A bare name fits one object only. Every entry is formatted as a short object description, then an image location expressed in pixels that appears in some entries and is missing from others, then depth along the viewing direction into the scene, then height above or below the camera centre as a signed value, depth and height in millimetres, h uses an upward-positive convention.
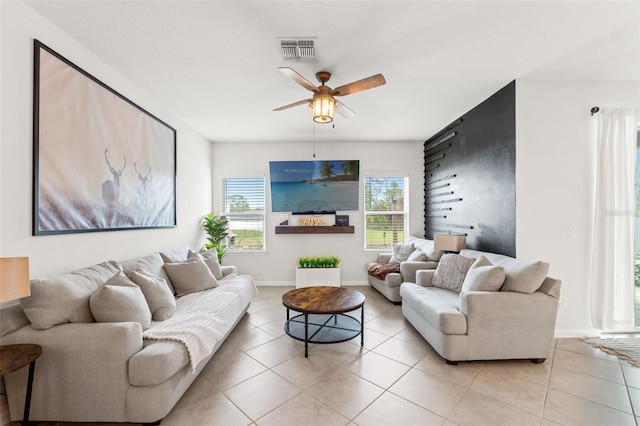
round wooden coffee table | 2775 -1098
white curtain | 2992 -108
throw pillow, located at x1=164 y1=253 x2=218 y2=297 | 3123 -734
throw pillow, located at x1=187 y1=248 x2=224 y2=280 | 3670 -667
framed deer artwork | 2023 +501
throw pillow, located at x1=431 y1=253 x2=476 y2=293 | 3309 -707
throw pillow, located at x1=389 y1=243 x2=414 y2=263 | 4918 -704
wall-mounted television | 5379 +546
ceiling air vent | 2262 +1360
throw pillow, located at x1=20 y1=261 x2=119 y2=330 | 1758 -584
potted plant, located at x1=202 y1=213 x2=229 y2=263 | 4824 -328
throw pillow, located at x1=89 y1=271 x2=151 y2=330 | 1921 -655
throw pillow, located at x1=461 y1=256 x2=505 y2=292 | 2570 -612
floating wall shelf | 5305 -316
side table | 1456 -798
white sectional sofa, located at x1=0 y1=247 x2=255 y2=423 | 1729 -942
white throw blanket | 2027 -904
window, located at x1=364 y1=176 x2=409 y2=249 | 5531 +73
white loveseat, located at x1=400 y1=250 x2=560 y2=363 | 2480 -952
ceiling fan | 2314 +1080
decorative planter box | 4961 -1127
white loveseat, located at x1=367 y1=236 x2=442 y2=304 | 4156 -836
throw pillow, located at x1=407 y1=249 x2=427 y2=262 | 4328 -682
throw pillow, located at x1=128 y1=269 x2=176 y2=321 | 2377 -720
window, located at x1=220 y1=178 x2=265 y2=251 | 5527 +2
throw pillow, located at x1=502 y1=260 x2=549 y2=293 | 2481 -567
